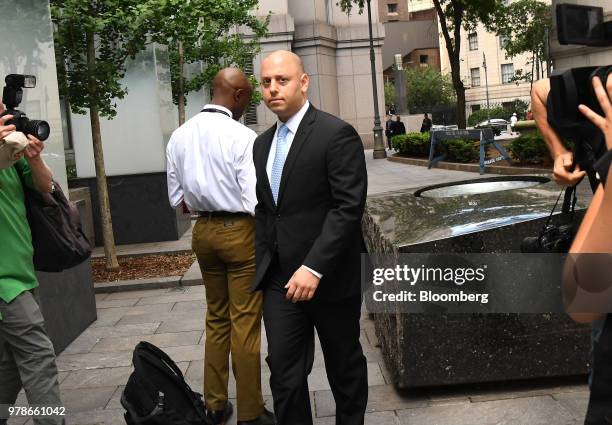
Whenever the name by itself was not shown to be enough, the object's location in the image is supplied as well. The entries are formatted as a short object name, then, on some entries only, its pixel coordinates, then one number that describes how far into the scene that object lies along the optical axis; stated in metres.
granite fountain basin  4.64
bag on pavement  4.14
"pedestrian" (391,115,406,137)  40.06
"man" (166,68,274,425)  4.47
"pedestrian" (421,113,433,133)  41.61
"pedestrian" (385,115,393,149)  41.03
